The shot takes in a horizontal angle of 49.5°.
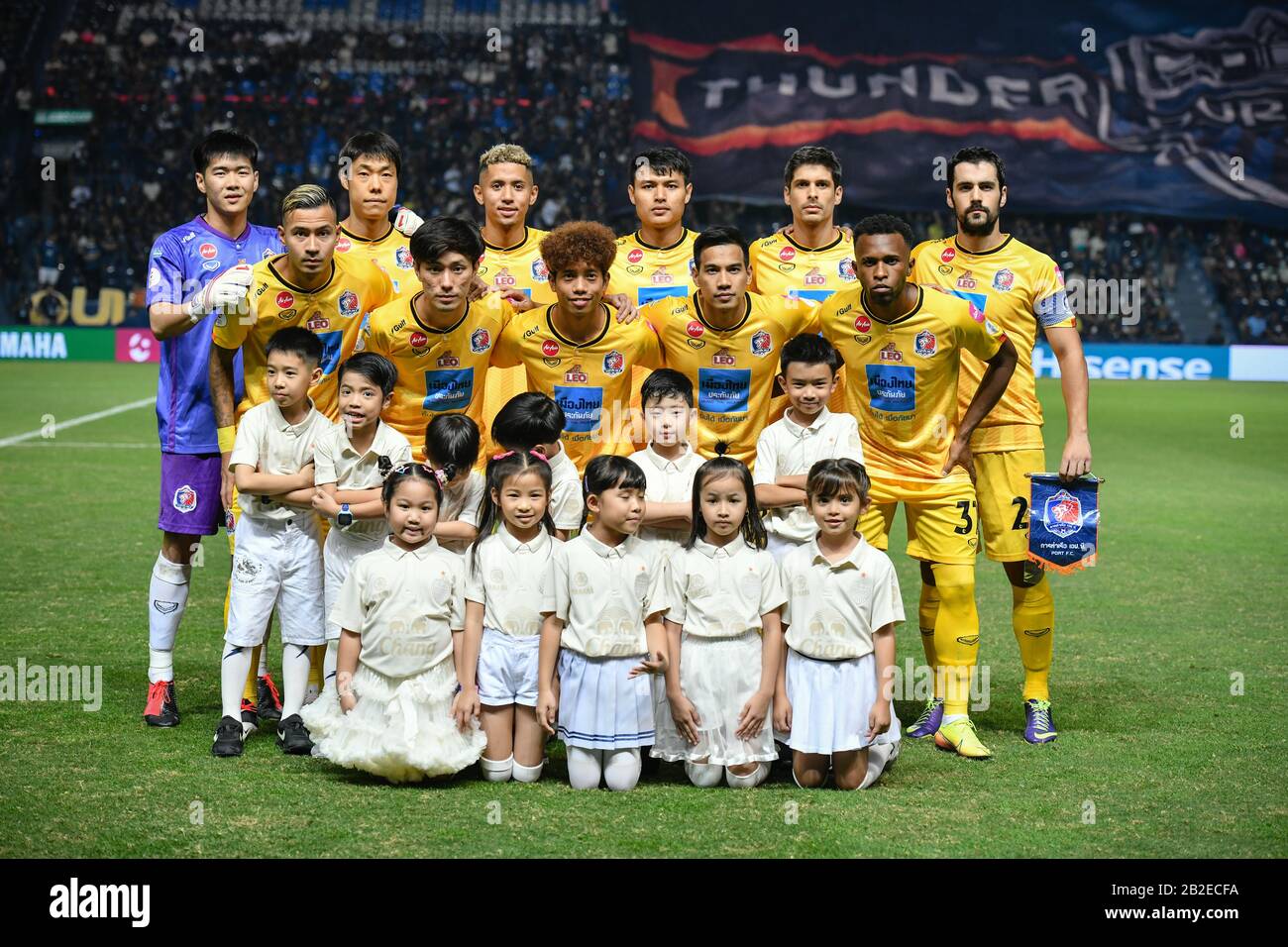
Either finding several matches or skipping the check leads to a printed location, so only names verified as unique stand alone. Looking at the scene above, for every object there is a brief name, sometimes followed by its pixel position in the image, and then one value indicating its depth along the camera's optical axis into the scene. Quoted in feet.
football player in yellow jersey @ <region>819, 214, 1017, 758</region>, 19.01
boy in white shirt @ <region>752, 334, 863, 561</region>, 18.25
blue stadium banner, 100.01
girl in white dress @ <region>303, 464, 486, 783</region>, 16.70
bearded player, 19.80
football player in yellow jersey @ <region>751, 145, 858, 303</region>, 21.40
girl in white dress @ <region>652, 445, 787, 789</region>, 16.89
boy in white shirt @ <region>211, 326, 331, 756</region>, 18.44
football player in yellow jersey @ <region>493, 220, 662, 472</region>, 19.40
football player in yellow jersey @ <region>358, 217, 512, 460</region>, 18.61
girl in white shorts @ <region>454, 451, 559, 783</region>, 17.17
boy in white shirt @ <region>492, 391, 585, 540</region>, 17.81
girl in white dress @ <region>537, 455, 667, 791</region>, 16.74
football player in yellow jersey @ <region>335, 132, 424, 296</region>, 22.07
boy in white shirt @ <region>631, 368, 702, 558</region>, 18.24
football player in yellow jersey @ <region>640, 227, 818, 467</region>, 19.36
